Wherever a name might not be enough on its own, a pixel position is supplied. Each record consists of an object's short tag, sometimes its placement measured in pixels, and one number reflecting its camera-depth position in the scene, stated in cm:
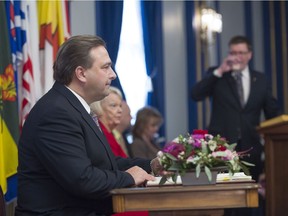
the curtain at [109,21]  1493
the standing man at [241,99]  1157
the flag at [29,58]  894
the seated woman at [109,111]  929
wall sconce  1709
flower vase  544
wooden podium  892
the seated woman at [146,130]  1201
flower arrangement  539
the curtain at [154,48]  1665
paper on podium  581
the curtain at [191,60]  1762
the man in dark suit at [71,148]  567
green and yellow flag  828
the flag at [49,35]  948
